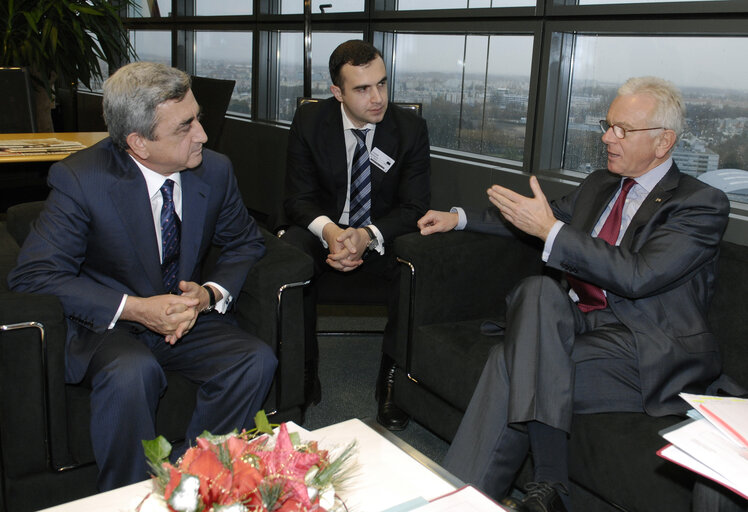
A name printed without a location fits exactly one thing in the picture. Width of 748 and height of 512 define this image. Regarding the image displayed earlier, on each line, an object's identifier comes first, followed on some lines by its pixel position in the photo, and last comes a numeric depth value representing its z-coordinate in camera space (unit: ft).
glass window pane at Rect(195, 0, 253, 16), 20.07
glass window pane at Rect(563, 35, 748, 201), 9.51
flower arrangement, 3.32
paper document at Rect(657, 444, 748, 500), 4.04
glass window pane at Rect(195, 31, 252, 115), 20.54
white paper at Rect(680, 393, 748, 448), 4.34
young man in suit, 9.62
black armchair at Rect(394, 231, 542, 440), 7.93
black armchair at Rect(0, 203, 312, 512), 6.14
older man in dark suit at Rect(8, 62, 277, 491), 6.35
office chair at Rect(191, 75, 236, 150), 13.10
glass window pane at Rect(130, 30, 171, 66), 24.48
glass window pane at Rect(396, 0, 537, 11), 12.09
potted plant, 14.23
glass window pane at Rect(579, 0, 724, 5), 9.73
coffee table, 4.56
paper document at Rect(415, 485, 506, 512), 4.40
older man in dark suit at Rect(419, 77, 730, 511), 6.50
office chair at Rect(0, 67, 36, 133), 12.47
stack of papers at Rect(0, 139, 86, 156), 10.59
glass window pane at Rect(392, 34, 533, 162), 12.46
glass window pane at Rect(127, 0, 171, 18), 24.05
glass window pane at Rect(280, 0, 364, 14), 15.75
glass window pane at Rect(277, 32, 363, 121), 17.85
